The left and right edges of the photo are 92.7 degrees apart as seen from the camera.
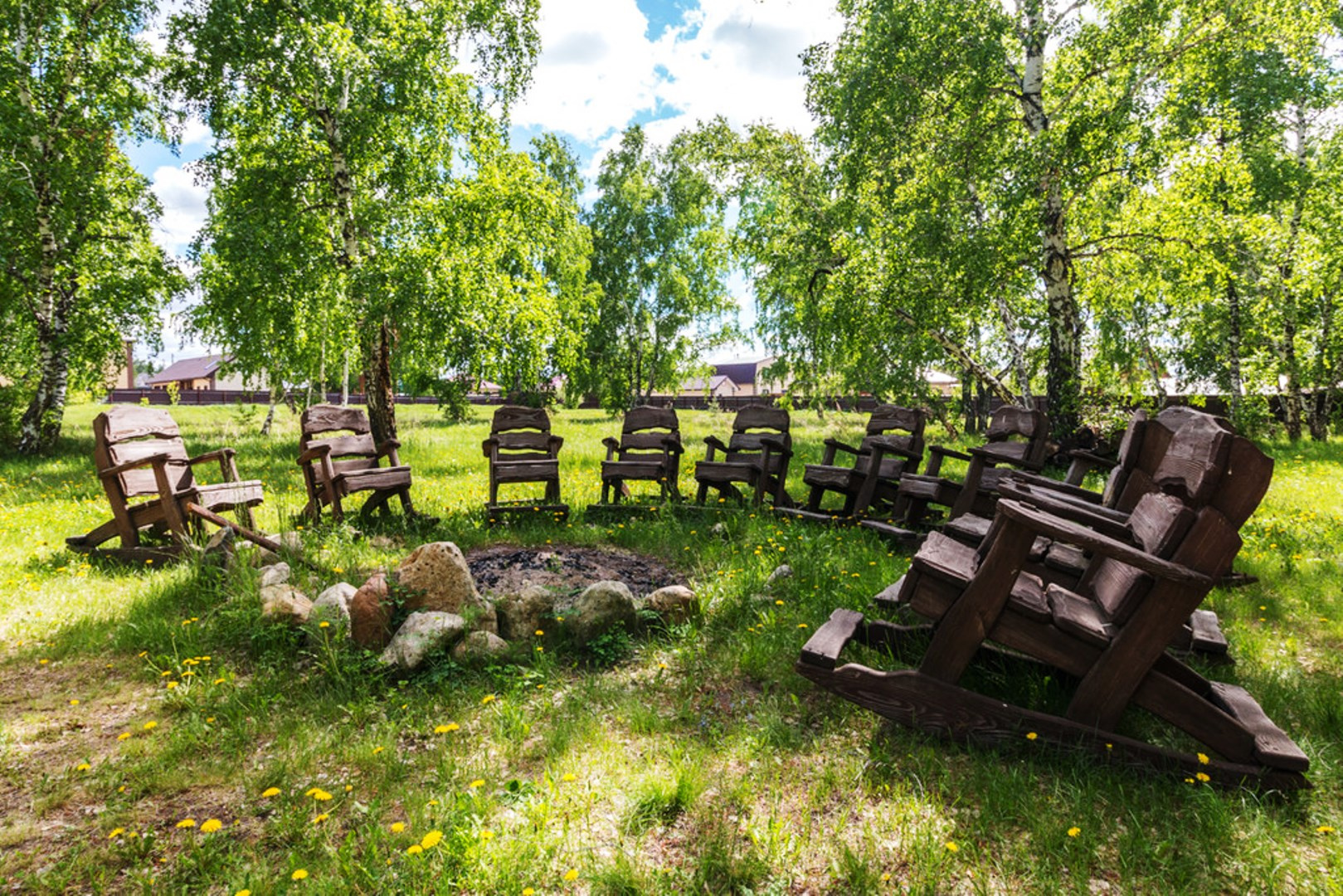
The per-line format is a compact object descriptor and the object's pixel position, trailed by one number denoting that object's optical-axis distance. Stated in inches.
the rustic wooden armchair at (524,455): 288.2
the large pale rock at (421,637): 145.1
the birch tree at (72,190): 451.2
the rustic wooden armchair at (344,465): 255.1
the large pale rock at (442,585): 162.9
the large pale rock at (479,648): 149.7
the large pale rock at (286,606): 160.6
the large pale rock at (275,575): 179.2
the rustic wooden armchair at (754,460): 286.8
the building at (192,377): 2925.7
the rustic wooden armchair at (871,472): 259.1
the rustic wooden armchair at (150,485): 214.5
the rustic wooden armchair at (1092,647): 96.1
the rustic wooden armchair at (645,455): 301.0
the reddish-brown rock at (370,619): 154.3
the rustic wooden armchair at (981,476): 214.1
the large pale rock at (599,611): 163.0
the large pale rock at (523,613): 163.8
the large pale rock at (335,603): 156.4
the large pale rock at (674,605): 171.6
